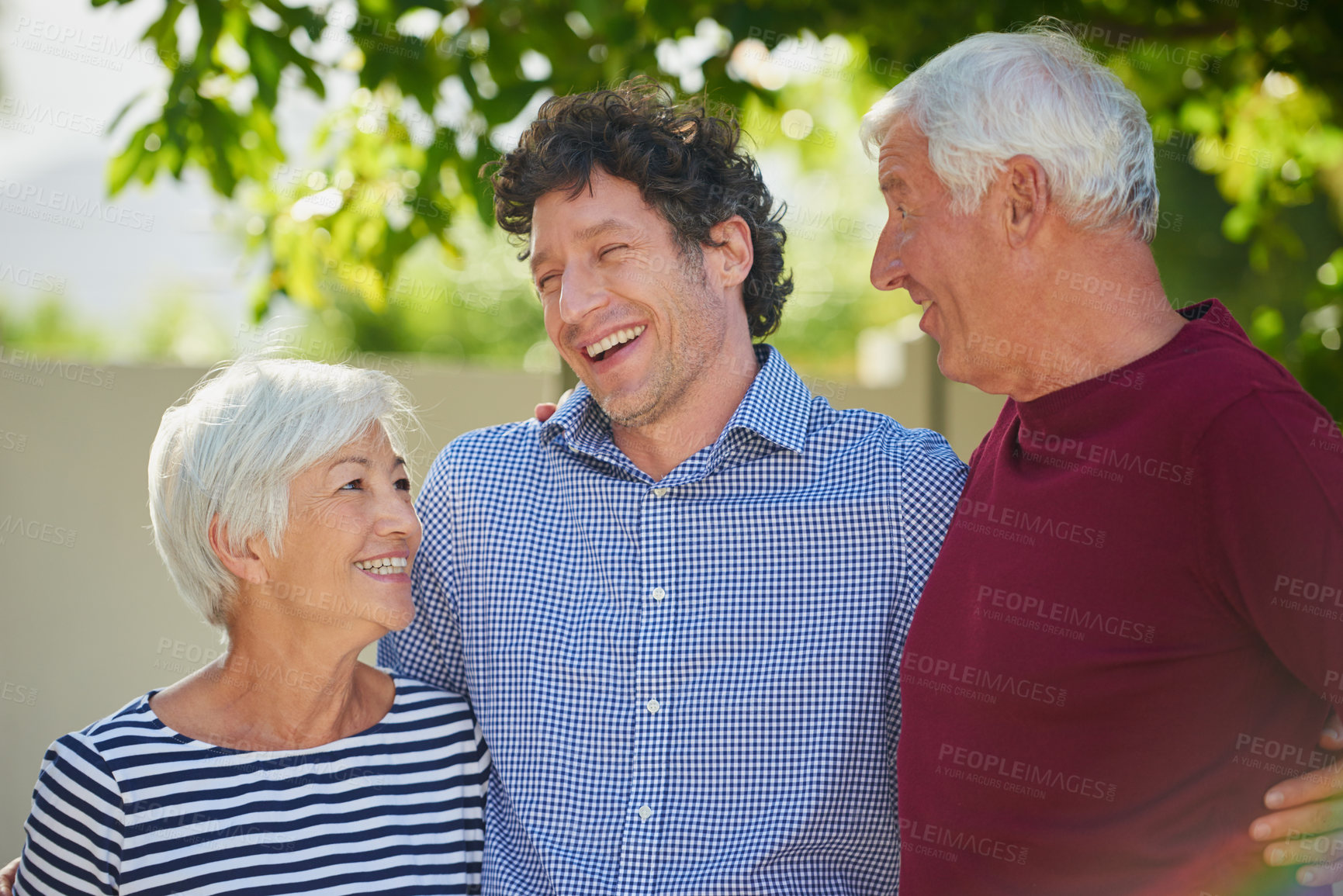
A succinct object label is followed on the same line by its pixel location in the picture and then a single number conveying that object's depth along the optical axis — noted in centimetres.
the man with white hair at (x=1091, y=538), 153
